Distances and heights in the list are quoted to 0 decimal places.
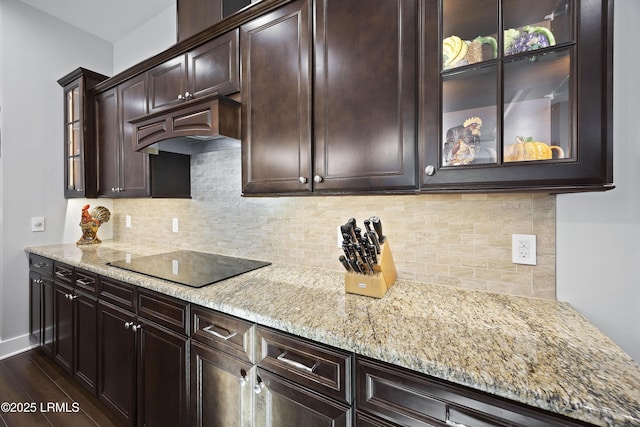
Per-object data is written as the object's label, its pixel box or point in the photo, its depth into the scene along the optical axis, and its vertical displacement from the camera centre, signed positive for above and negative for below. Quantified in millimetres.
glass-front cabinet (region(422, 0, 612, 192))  823 +371
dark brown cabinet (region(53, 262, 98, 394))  1824 -817
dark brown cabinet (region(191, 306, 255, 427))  1093 -679
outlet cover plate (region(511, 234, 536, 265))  1162 -173
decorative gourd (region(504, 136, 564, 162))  880 +189
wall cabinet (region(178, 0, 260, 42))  1787 +1330
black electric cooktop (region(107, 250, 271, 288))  1454 -355
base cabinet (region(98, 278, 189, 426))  1322 -786
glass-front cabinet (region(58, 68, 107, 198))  2475 +720
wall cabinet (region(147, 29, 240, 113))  1556 +846
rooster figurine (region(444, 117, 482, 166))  986 +241
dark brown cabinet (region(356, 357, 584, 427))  665 -521
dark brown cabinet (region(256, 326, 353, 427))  886 -602
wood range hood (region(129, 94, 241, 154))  1436 +479
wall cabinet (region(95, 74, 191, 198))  2076 +404
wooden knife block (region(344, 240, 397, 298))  1184 -316
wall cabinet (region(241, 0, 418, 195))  1101 +508
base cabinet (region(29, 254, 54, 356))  2252 -791
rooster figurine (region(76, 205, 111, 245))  2631 -136
